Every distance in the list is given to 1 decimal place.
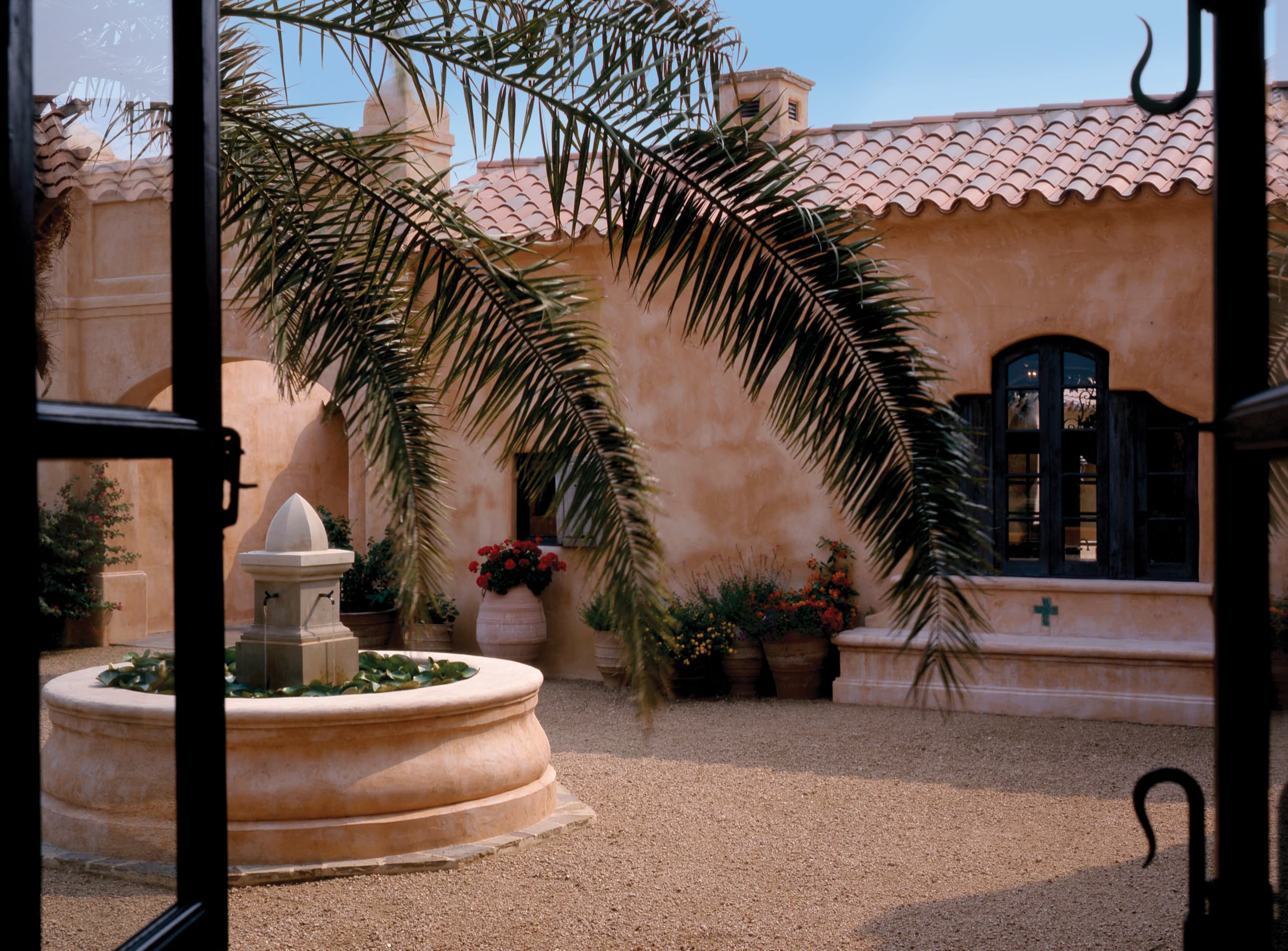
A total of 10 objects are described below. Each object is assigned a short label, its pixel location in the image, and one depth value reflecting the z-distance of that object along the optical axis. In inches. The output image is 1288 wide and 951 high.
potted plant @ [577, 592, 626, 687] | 384.8
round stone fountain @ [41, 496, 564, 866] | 197.3
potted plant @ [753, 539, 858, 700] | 360.8
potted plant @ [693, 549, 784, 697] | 370.9
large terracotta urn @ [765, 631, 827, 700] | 364.8
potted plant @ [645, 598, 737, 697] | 367.2
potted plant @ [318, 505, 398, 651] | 433.4
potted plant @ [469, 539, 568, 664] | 403.9
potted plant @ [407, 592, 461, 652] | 413.7
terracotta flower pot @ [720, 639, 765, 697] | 373.4
